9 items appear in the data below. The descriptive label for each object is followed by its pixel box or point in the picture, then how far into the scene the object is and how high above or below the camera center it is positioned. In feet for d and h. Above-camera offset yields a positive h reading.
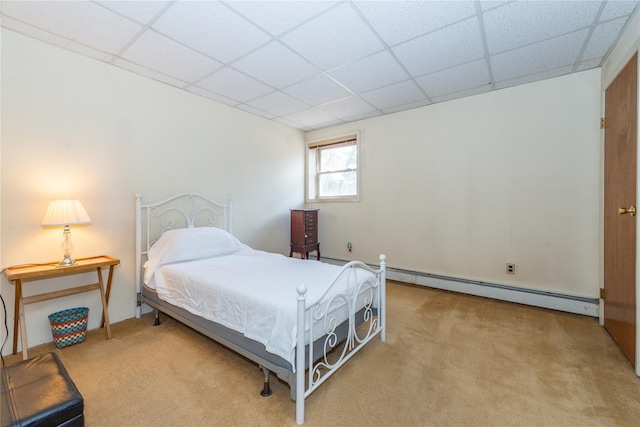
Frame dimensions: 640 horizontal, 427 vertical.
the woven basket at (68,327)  7.30 -3.04
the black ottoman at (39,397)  3.43 -2.47
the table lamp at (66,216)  7.01 -0.07
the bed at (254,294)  5.22 -1.89
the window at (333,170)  14.92 +2.41
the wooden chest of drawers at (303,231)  14.30 -0.98
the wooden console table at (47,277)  6.64 -1.64
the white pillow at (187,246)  8.60 -1.12
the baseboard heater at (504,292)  9.23 -3.09
